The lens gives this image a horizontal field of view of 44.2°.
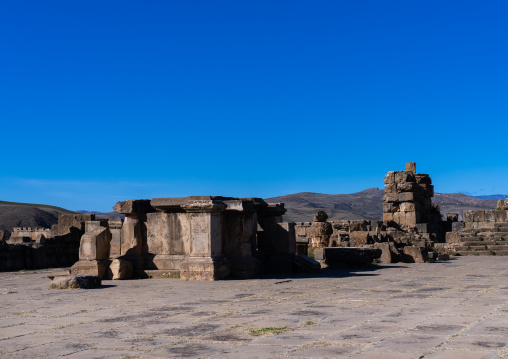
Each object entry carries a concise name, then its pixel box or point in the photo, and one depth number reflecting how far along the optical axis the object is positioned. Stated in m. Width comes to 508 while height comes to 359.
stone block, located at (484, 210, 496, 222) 24.72
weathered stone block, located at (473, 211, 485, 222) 24.84
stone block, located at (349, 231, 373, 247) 19.25
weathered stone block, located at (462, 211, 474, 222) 25.09
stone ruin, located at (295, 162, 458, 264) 19.72
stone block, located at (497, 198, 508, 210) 25.14
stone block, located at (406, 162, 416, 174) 27.85
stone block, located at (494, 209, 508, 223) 24.42
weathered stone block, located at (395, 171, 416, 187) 25.44
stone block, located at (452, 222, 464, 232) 25.33
